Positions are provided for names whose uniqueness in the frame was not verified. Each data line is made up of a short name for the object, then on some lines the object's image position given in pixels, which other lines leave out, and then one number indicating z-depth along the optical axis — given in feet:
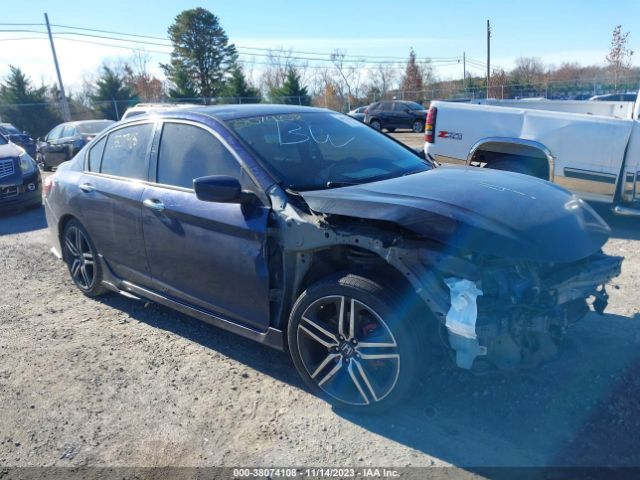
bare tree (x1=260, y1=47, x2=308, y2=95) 178.06
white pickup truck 20.33
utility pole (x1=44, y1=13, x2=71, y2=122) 99.55
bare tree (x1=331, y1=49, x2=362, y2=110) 180.14
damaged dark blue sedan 8.90
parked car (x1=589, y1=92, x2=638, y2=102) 73.36
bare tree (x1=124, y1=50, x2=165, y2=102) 169.68
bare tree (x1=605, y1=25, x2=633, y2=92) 109.60
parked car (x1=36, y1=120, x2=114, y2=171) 50.16
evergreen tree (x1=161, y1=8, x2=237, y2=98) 153.07
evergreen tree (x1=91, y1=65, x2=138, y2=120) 119.14
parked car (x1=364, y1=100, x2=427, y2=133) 90.79
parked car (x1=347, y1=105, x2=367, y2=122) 110.22
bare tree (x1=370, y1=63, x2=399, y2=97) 194.49
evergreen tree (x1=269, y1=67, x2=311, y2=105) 128.26
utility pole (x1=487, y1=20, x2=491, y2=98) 145.96
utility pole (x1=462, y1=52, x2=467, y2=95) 209.67
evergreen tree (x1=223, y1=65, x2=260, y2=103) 130.41
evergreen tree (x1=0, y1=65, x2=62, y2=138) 101.60
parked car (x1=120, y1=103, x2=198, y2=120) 35.91
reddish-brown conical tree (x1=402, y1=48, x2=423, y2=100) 185.98
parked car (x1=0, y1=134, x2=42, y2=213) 30.94
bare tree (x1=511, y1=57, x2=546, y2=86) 177.53
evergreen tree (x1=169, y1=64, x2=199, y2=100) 139.74
